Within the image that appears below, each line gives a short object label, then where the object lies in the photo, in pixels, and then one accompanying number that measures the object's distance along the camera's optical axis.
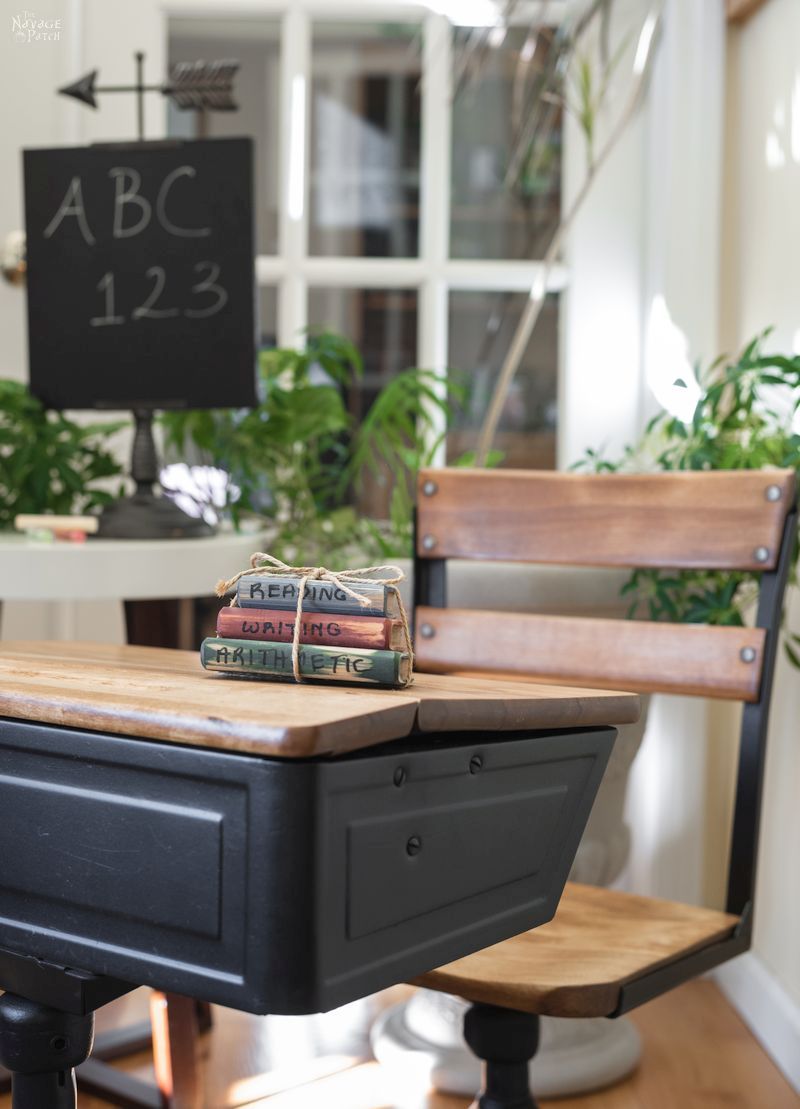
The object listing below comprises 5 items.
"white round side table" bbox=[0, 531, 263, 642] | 1.58
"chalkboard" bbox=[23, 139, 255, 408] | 1.85
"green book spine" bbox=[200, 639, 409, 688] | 0.82
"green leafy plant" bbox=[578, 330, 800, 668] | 1.65
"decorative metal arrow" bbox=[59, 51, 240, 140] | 1.95
